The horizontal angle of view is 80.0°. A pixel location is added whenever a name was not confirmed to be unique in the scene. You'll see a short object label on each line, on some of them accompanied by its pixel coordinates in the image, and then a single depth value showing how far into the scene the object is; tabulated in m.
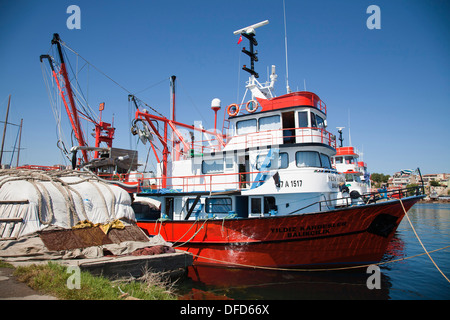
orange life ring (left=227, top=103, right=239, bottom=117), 14.47
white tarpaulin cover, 8.73
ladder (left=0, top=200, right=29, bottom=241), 8.27
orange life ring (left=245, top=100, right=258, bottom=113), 13.86
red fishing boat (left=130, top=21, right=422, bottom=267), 10.44
